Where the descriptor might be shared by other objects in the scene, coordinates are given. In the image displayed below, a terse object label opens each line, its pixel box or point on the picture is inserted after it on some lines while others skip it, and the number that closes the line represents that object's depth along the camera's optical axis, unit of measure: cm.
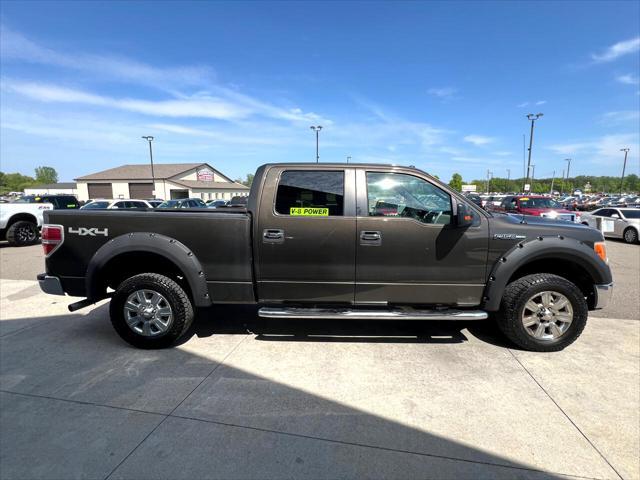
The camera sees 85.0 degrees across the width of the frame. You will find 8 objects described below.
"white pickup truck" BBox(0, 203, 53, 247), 1105
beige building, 5584
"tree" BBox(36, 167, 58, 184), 15300
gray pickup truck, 360
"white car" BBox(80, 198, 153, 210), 1678
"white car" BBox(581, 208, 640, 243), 1283
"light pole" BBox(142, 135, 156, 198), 4097
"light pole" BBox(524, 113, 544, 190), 3278
